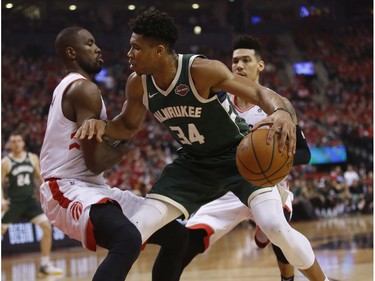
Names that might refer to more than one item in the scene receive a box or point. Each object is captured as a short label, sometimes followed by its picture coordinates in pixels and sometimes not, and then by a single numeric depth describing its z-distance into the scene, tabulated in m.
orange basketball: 3.77
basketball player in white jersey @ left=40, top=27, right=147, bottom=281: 4.04
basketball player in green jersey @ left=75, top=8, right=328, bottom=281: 4.20
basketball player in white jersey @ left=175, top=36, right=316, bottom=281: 5.10
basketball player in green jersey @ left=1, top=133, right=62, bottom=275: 8.91
